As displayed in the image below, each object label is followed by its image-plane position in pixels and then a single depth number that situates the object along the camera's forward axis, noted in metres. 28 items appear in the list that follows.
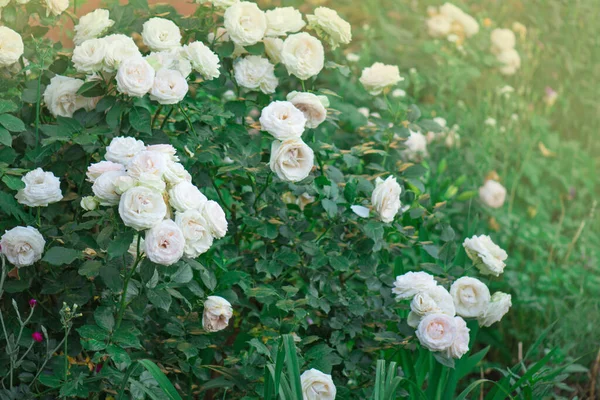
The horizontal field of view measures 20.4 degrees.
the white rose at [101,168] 2.56
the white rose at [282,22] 2.82
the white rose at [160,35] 2.76
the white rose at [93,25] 2.78
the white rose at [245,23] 2.77
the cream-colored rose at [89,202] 2.57
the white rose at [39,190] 2.67
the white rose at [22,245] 2.65
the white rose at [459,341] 2.71
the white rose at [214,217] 2.55
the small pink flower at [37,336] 2.75
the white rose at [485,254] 2.80
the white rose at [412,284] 2.74
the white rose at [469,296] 2.76
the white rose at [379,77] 2.95
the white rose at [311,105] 2.79
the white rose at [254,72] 2.82
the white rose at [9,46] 2.72
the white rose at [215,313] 2.69
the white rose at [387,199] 2.77
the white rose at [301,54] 2.80
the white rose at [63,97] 2.75
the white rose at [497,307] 2.79
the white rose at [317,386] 2.65
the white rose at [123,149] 2.60
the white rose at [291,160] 2.70
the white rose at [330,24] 2.86
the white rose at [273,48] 2.84
